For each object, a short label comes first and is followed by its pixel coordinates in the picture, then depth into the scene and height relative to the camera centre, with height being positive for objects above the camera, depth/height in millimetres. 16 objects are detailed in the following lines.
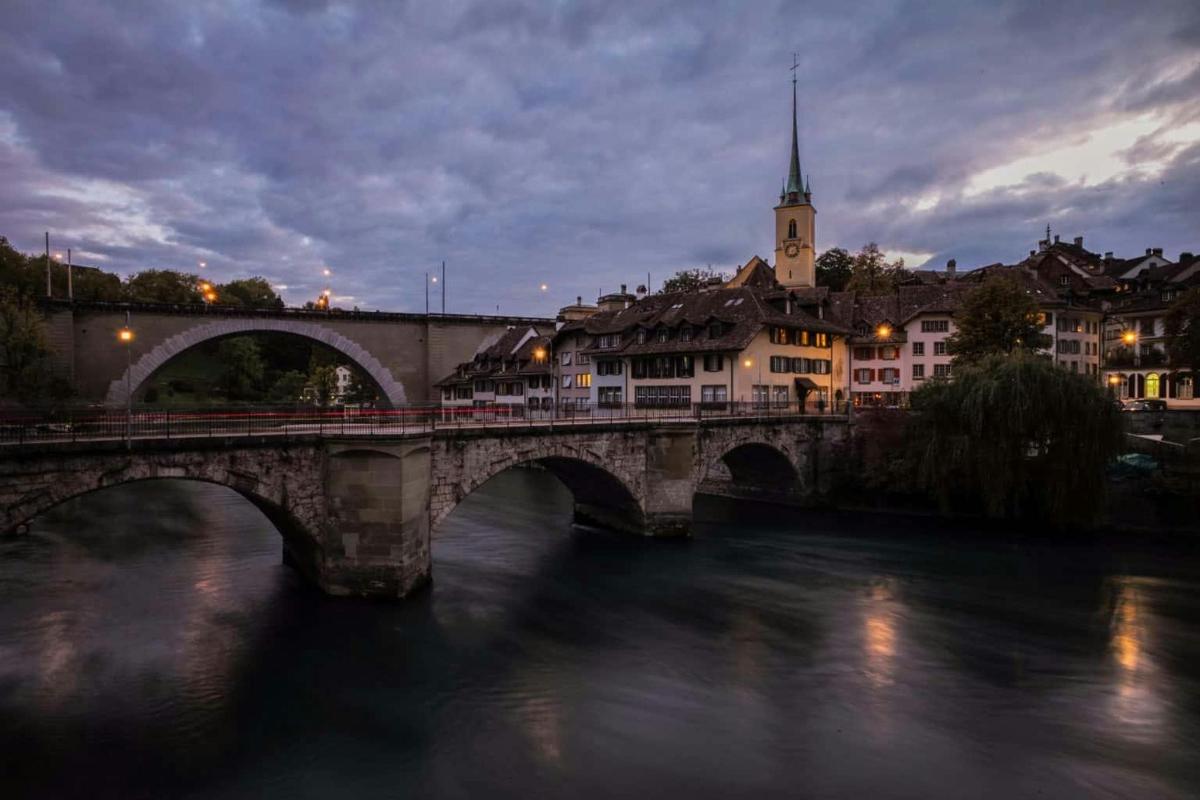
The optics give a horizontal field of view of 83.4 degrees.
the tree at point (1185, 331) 42438 +4099
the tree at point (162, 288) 95544 +15981
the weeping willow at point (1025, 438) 33438 -2290
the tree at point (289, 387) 94356 +1201
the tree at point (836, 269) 89500 +16765
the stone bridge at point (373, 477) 19234 -2951
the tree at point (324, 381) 84500 +1993
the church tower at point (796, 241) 74812 +17189
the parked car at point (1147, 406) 42825 -827
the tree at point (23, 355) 36625 +2241
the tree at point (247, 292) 114712 +18411
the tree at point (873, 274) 72938 +14039
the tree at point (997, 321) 44250 +4801
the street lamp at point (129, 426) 19625 -916
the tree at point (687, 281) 86125 +14822
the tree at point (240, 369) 95250 +3748
